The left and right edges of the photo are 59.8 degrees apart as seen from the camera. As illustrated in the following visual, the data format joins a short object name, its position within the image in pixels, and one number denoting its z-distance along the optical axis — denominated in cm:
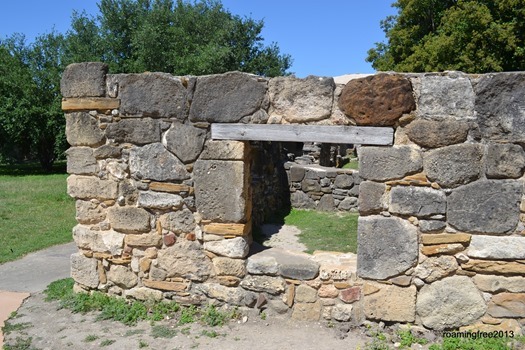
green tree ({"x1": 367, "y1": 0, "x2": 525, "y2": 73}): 1492
